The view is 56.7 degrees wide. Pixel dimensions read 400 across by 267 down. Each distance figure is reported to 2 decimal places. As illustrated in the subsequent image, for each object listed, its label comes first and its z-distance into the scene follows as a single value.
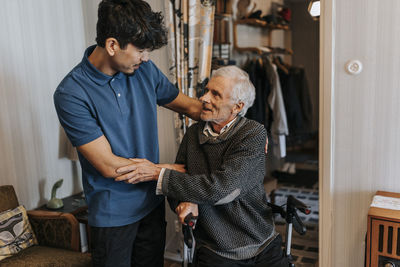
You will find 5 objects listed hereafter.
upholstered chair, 2.03
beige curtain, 2.34
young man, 1.37
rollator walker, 1.56
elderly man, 1.50
